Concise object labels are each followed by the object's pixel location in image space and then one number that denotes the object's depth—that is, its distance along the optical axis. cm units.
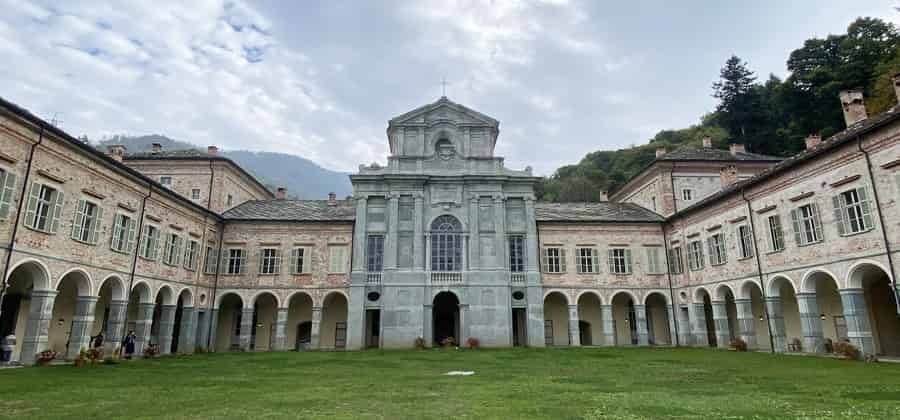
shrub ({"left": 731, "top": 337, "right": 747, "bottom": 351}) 2388
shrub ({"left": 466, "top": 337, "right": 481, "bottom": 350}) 2770
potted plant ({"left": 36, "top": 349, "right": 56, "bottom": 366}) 1681
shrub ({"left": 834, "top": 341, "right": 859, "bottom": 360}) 1755
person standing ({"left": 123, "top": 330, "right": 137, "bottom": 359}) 2219
